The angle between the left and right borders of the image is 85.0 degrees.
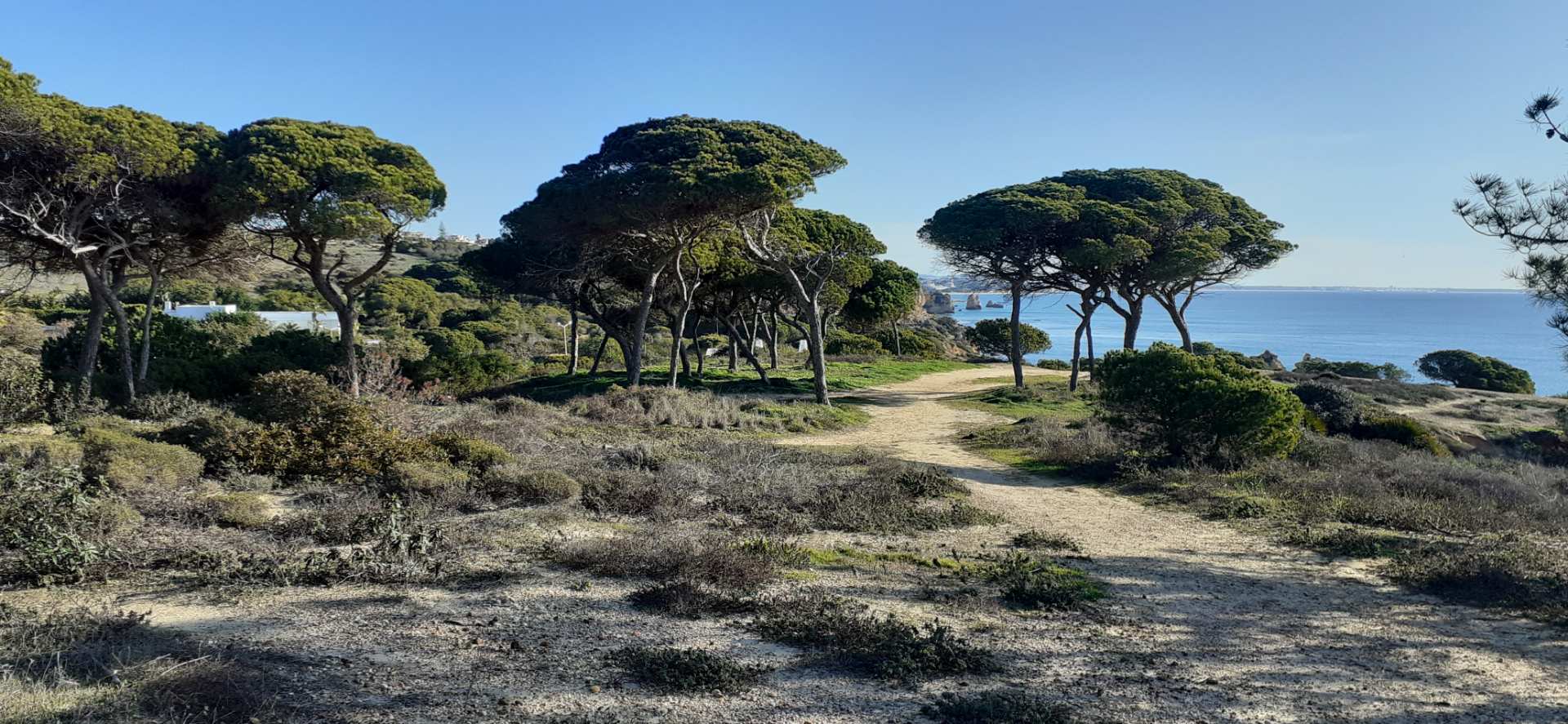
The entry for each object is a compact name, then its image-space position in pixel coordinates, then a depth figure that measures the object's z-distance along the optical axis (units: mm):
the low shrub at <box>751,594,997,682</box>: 4879
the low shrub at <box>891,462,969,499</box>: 10641
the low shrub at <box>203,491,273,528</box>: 7172
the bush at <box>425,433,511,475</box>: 9914
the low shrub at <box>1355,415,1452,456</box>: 16859
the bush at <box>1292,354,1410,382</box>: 39281
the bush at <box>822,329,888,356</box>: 42969
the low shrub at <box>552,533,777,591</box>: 6363
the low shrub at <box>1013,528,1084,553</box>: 8320
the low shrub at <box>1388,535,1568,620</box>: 6609
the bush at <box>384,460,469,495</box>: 8617
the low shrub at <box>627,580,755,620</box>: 5754
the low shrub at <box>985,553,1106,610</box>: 6328
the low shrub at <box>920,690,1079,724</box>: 4207
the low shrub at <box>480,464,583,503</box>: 8898
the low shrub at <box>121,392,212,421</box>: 12609
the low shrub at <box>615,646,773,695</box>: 4535
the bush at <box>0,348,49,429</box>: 11008
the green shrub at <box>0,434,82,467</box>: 7578
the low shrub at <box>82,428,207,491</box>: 7535
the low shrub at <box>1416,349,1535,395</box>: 37281
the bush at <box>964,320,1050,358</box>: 44531
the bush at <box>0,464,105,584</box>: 5586
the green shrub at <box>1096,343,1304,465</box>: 12414
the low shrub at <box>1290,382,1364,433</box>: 18141
